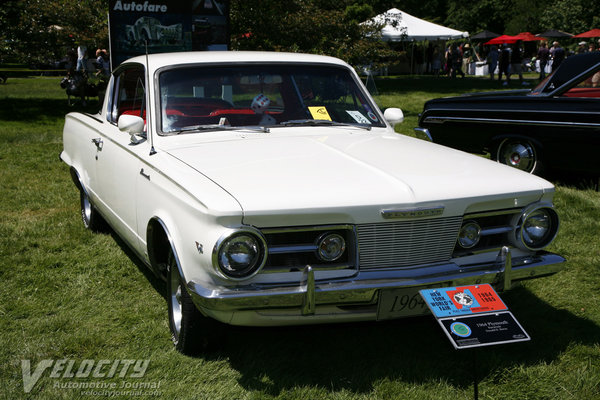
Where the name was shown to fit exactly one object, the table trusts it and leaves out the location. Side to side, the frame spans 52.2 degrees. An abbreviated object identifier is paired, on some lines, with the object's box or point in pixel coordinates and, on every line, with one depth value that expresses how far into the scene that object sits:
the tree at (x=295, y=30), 15.23
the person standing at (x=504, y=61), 22.63
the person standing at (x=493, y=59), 28.56
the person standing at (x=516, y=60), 24.36
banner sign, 11.73
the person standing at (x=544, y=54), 26.27
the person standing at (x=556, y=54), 22.60
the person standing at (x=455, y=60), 29.20
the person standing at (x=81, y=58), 17.80
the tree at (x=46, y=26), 16.39
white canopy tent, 26.08
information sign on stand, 2.62
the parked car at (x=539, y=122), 6.53
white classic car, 2.73
